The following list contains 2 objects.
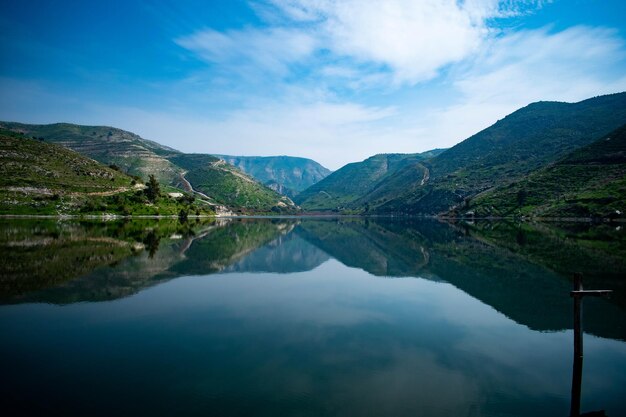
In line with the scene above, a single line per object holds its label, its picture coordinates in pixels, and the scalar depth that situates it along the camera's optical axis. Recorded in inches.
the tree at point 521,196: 7049.7
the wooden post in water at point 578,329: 645.9
